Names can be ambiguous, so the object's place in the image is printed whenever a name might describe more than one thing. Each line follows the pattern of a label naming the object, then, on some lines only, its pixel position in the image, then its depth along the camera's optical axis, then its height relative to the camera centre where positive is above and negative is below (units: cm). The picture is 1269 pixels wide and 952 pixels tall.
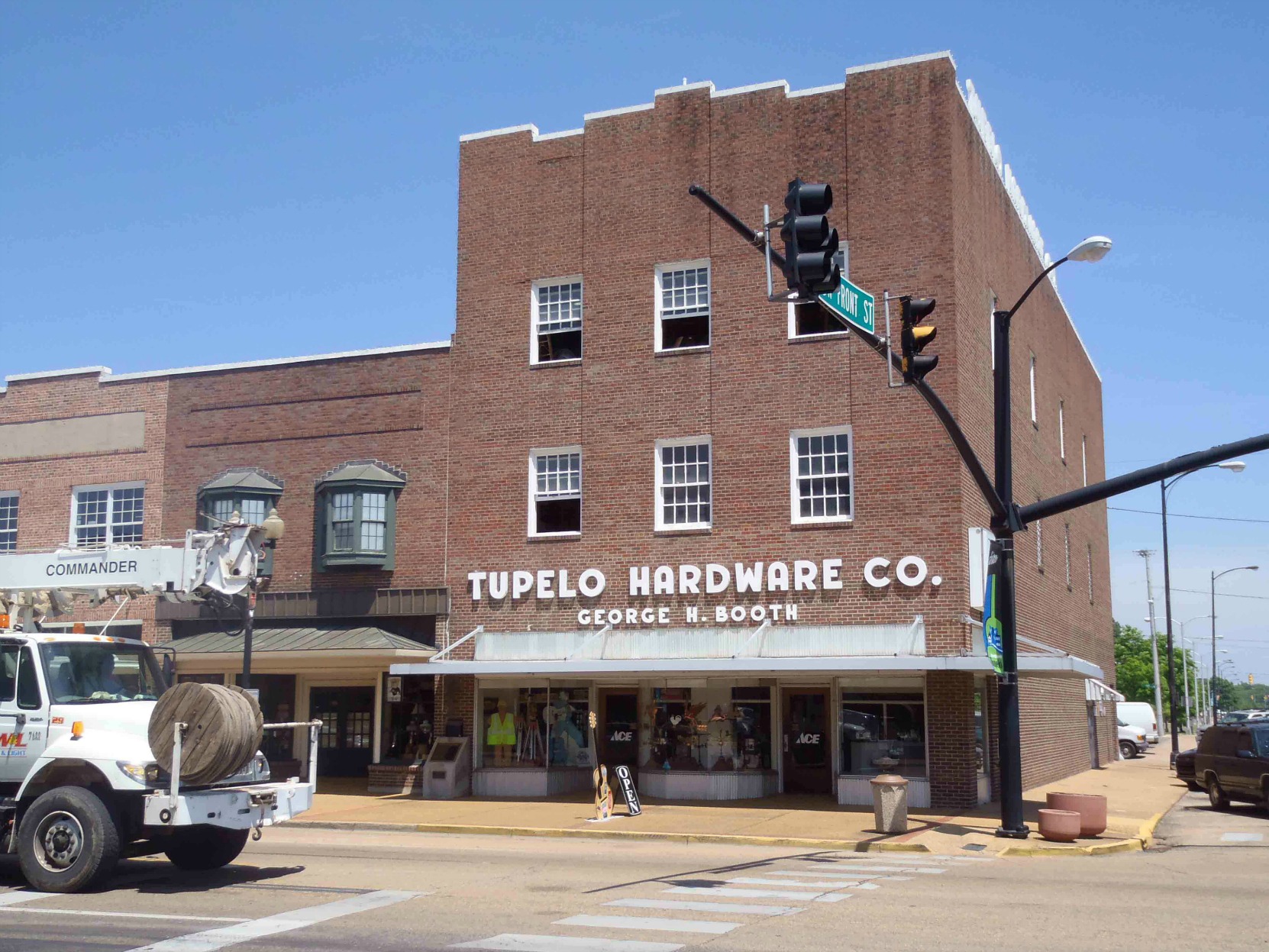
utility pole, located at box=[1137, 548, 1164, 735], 6870 +114
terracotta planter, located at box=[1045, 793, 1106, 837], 1897 -195
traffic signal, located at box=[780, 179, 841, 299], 1137 +380
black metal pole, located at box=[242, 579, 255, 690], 2020 +52
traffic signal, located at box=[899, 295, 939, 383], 1459 +367
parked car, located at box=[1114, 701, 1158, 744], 5485 -169
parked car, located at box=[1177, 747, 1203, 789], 3022 -212
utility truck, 1278 -95
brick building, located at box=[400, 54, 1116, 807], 2338 +393
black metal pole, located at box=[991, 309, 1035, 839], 1848 -6
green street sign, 1368 +394
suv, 2455 -169
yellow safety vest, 2612 -113
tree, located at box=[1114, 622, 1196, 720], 9638 +78
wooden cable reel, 1283 -55
